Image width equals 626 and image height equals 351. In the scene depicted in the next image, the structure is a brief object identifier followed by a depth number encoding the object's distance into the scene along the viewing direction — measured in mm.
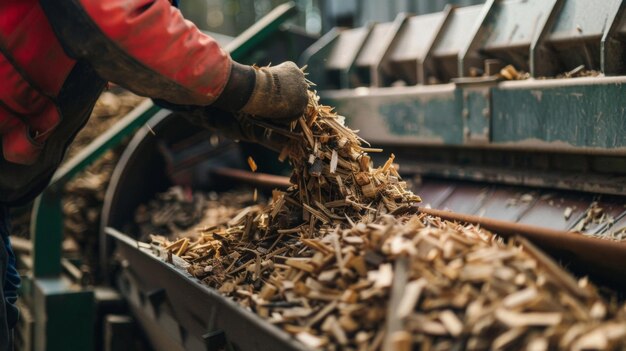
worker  2385
